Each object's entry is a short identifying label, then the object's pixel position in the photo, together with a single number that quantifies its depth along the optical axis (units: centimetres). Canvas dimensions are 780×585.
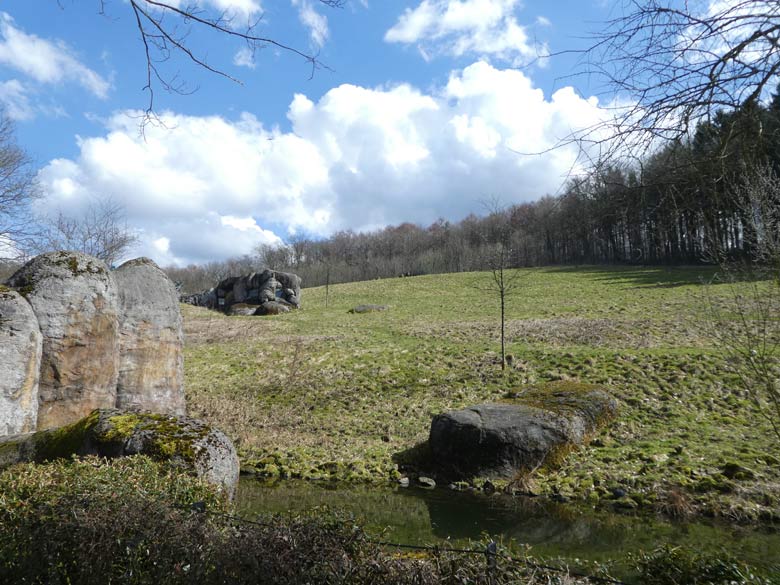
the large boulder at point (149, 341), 1020
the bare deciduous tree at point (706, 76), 296
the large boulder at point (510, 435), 1091
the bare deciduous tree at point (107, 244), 3364
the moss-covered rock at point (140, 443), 610
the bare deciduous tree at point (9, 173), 1853
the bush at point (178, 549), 385
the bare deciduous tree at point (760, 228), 435
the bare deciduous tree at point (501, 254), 2054
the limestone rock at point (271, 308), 3653
